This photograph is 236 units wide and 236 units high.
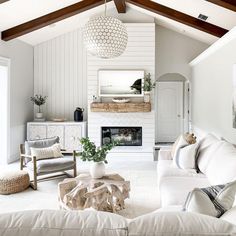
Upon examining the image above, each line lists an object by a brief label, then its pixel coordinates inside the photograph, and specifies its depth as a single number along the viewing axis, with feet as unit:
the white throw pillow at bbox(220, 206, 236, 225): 5.55
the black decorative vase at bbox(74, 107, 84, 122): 25.04
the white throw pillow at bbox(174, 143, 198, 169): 13.33
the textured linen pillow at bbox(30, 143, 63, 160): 16.33
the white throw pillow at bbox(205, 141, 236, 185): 9.30
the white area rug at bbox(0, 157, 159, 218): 12.59
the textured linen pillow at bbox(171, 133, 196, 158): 15.40
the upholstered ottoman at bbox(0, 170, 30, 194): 14.32
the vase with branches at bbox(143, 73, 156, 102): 23.94
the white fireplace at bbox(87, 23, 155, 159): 24.16
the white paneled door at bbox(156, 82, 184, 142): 30.60
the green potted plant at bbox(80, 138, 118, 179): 12.33
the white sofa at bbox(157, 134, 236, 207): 9.65
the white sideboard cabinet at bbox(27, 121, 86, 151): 24.43
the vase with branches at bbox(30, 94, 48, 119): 25.54
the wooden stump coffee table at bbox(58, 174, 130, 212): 11.32
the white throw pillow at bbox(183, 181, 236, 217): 6.06
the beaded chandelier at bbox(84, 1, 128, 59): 12.25
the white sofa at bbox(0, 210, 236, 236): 4.01
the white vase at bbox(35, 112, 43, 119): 25.55
